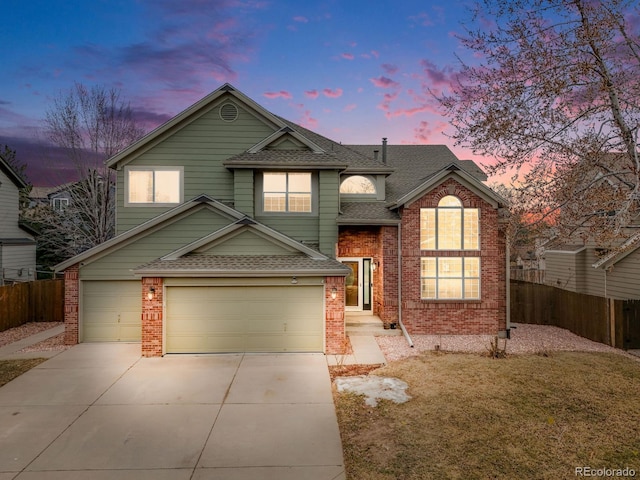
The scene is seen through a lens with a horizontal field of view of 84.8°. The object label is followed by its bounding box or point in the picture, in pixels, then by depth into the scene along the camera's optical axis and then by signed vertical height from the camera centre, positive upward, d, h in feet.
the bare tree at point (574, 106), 25.96 +11.13
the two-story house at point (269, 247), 36.88 +0.51
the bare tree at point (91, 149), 59.37 +17.76
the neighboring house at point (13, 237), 69.26 +3.09
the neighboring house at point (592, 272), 47.47 -3.29
